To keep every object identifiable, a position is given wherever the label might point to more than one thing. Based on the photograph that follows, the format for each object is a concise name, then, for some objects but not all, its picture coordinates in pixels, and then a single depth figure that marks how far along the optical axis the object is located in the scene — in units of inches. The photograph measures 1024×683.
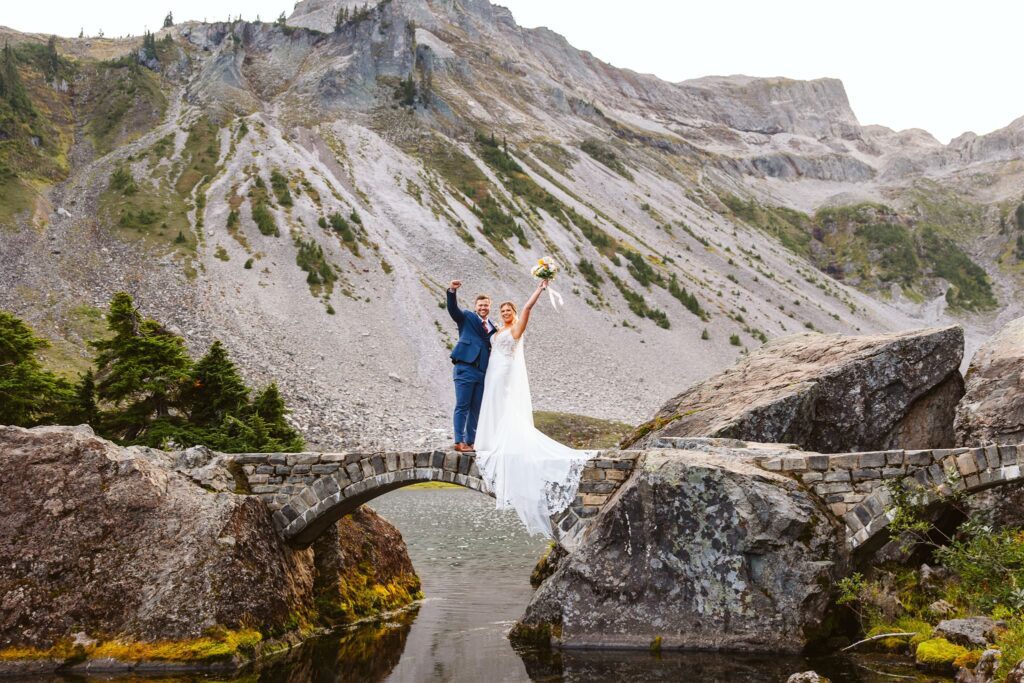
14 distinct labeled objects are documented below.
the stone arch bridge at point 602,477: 559.5
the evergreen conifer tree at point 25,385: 1136.8
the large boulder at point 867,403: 822.5
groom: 630.5
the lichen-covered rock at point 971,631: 493.7
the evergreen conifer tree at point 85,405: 1192.8
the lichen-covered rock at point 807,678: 450.9
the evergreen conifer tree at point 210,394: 1242.9
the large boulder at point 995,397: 715.4
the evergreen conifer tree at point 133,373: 1184.8
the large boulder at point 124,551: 573.3
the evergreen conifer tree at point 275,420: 1274.6
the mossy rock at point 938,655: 494.6
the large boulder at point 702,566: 559.8
